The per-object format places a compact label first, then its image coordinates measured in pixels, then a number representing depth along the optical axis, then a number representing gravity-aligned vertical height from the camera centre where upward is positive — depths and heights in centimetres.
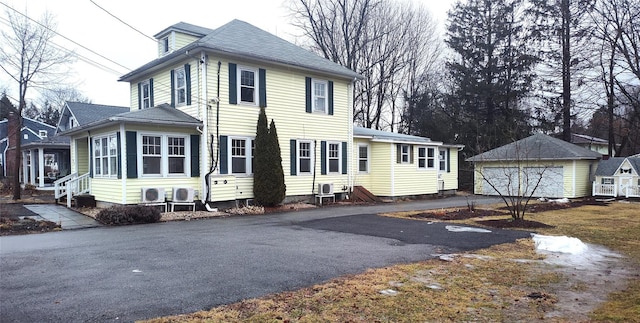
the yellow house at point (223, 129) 1403 +117
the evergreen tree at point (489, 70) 3156 +687
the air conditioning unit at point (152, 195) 1353 -113
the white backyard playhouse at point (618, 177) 2080 -110
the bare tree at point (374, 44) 3136 +906
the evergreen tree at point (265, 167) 1545 -29
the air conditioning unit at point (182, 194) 1402 -117
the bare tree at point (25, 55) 1886 +502
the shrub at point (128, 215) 1136 -153
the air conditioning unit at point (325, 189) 1778 -130
